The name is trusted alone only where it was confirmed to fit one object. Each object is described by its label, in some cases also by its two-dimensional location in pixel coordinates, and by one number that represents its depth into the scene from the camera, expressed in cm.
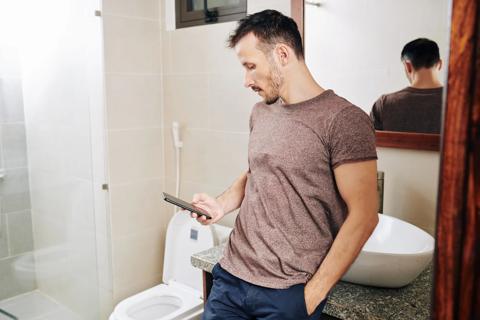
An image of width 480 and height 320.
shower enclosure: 225
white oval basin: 123
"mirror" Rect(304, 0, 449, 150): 151
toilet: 211
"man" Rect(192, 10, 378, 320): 111
